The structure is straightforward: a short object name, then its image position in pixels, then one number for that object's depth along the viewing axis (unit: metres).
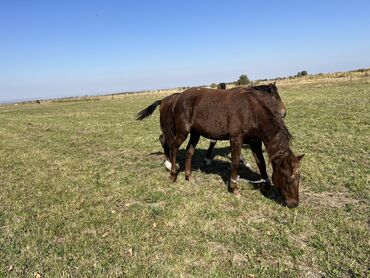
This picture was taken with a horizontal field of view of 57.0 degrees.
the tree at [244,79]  79.18
